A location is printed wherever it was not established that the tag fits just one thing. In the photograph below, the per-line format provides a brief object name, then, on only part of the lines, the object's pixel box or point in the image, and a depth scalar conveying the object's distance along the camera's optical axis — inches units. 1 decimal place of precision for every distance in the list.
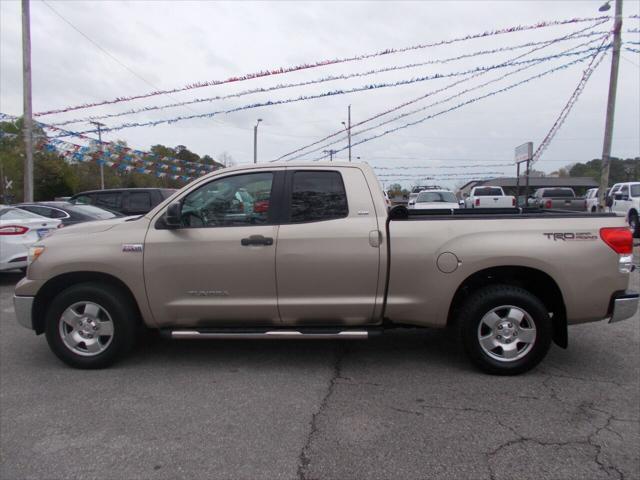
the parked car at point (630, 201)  610.2
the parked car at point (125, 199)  514.0
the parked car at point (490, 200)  913.8
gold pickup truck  159.0
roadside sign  727.1
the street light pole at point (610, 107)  490.9
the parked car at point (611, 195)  697.8
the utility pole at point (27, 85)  611.5
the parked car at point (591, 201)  929.1
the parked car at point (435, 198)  818.8
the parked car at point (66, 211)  388.5
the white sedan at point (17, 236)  324.5
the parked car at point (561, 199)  967.0
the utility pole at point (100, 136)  550.4
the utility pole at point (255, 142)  1556.2
